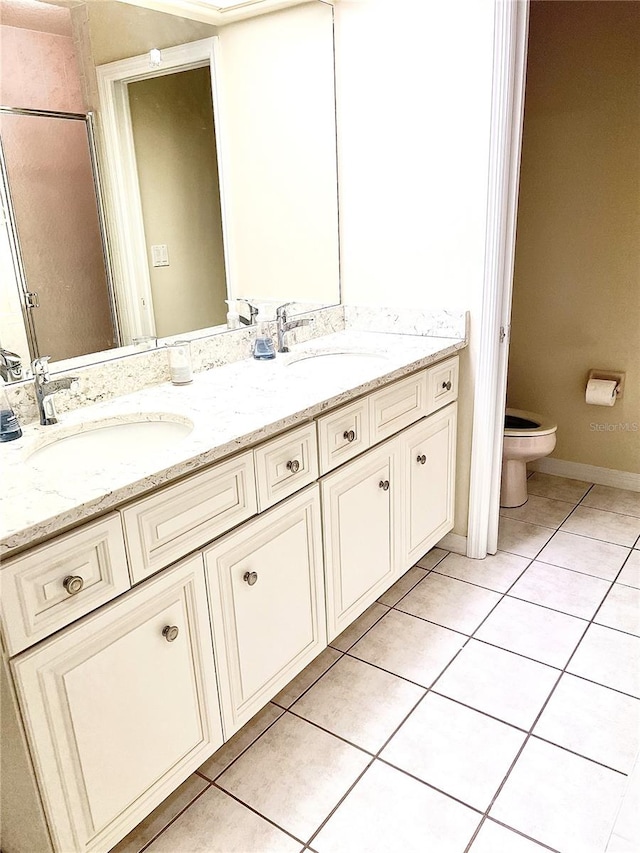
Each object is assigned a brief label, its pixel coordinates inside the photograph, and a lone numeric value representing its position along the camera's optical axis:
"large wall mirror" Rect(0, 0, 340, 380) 1.51
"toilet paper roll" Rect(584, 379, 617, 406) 2.91
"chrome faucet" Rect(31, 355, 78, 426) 1.47
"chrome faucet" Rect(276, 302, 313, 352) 2.21
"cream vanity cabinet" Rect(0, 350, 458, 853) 1.09
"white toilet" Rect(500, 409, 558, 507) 2.79
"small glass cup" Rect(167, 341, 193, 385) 1.80
